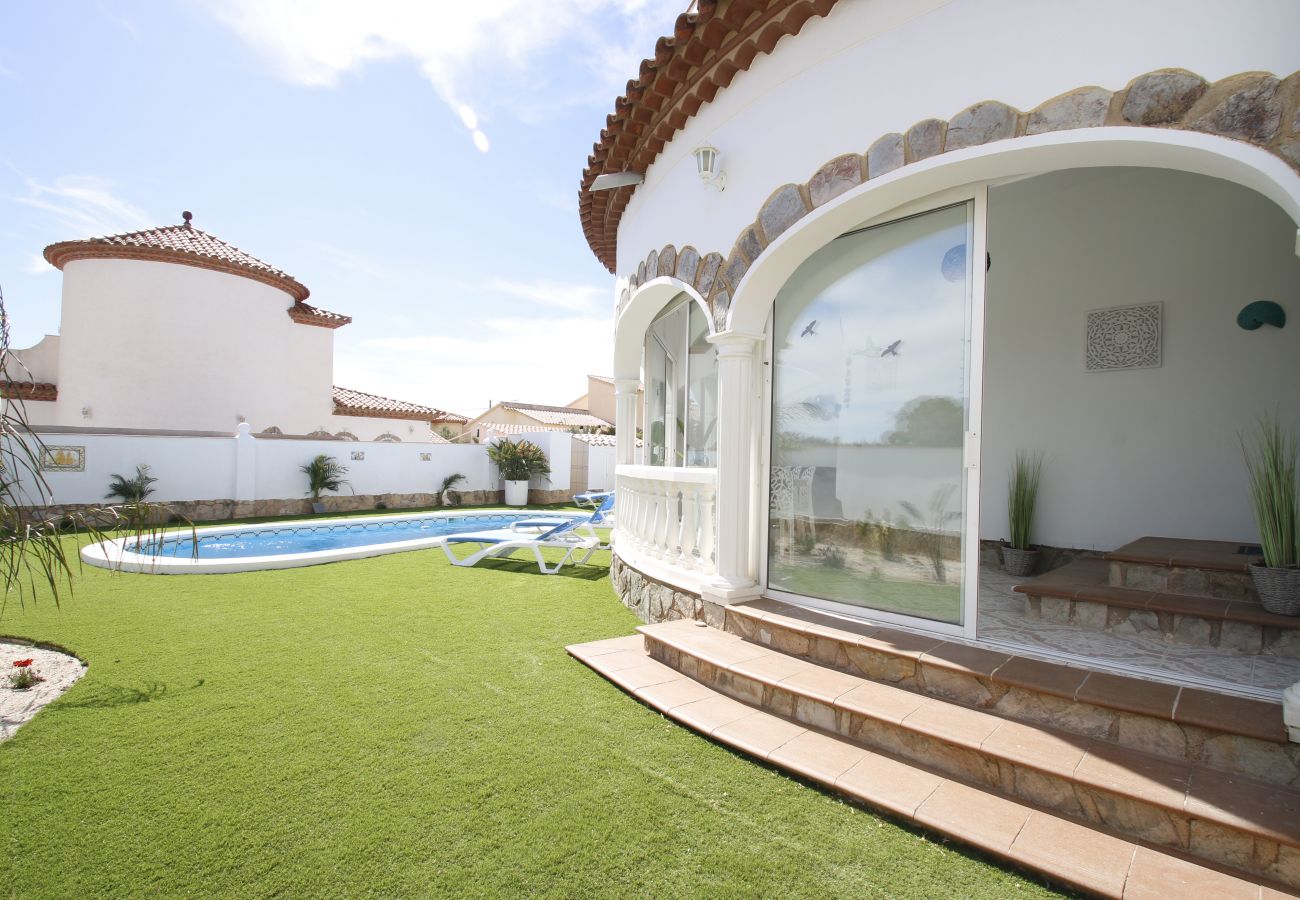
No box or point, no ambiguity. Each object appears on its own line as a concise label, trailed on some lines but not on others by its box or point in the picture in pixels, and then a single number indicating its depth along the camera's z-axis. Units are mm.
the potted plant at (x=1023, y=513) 6965
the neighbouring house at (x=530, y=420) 37562
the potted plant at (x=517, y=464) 21688
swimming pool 9242
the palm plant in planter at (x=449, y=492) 20578
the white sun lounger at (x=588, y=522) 11498
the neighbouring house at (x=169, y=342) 19234
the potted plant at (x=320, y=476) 17625
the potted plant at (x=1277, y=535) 4078
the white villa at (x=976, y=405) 2893
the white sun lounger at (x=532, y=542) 9898
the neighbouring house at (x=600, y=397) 46938
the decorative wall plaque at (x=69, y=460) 14008
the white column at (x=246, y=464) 16344
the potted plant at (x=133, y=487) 14609
